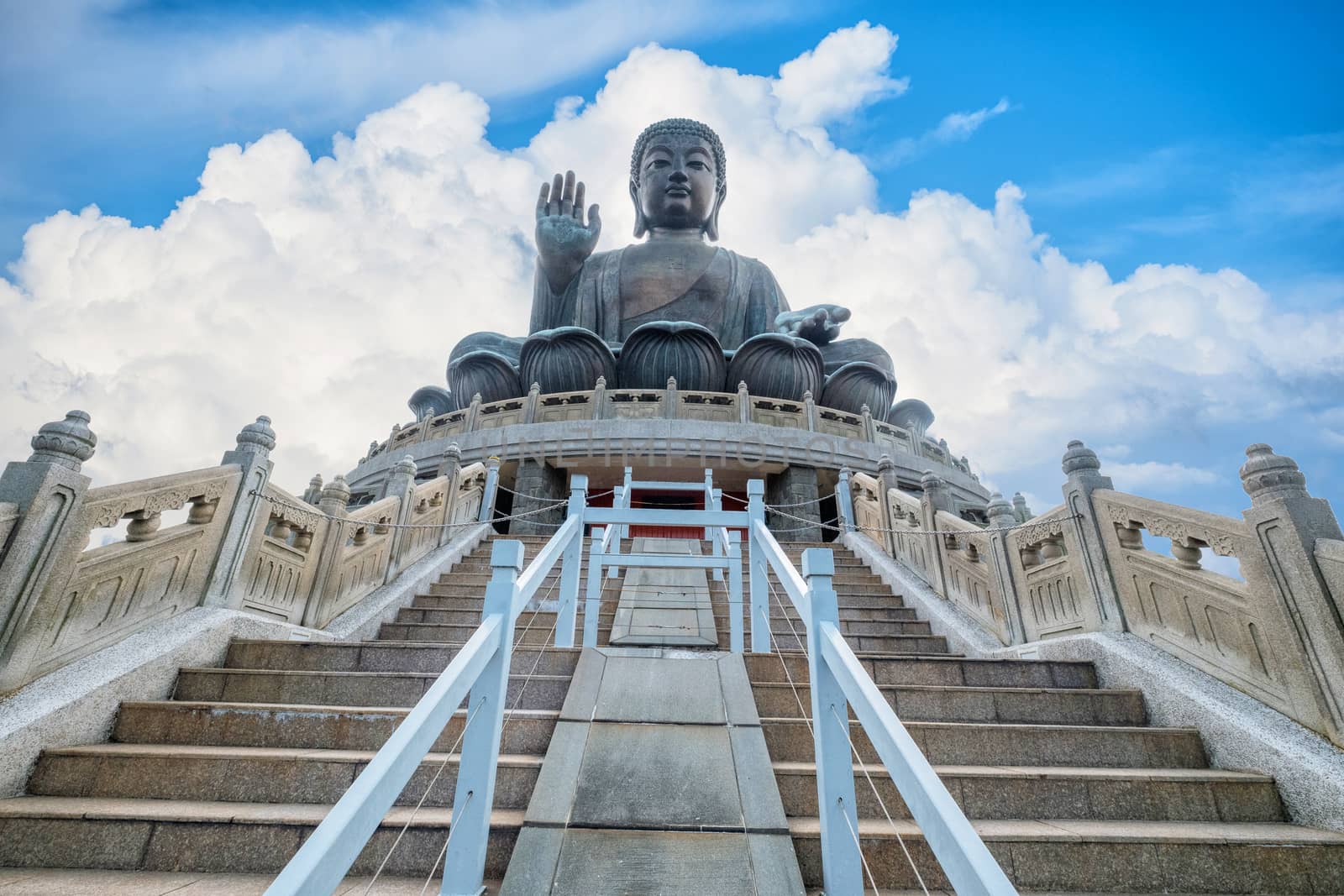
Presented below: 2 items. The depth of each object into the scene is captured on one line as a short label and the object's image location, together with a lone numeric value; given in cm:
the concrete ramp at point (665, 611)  460
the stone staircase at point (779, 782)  236
